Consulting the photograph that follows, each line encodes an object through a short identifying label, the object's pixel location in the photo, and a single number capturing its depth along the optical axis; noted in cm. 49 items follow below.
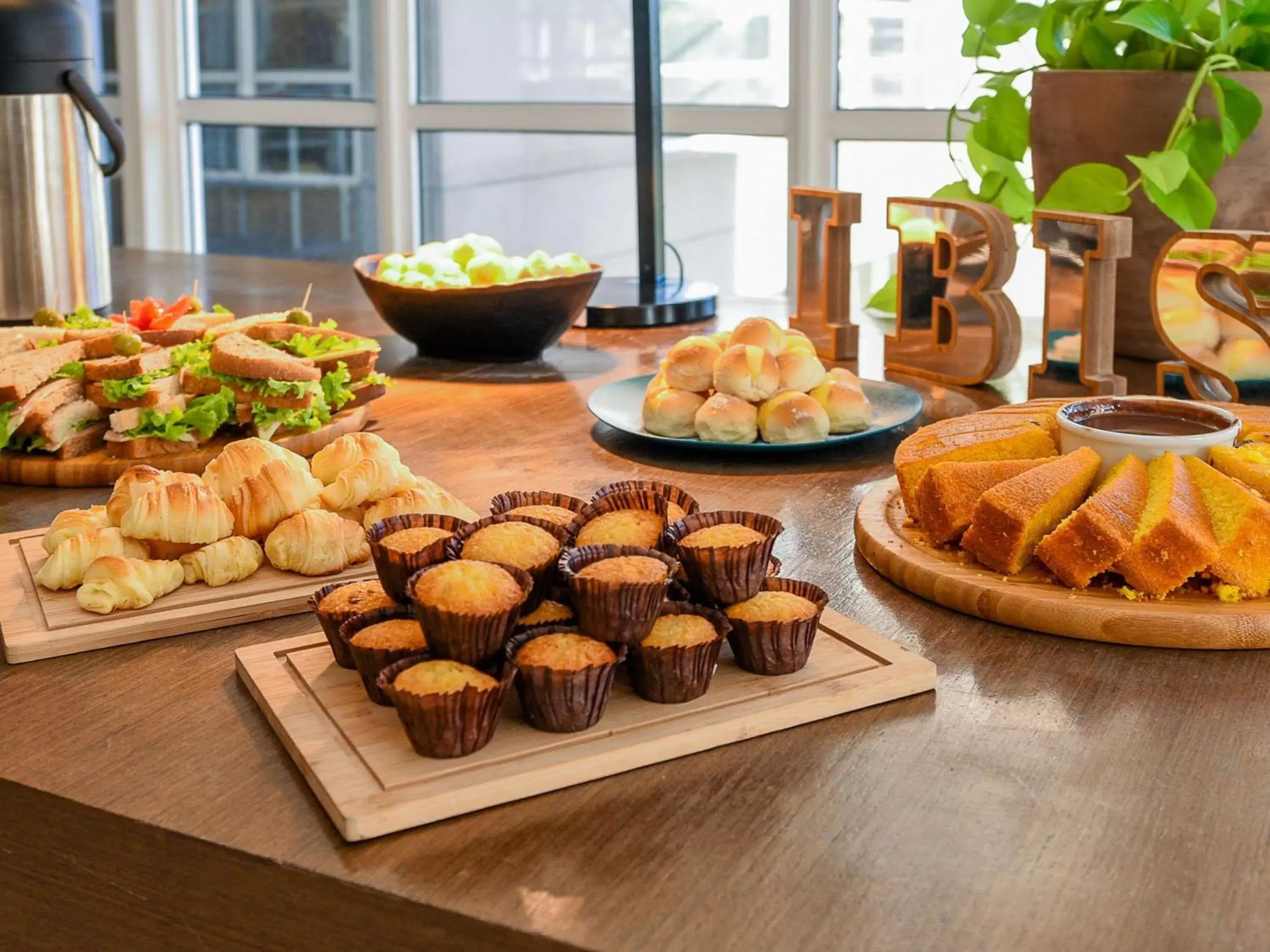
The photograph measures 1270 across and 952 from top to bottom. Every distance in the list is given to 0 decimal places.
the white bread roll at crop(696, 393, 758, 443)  142
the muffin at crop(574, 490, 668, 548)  90
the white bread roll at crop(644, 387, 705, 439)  145
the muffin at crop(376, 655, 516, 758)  74
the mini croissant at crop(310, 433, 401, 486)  110
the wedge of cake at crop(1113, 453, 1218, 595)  97
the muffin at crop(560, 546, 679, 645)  79
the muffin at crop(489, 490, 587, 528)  96
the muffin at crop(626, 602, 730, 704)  81
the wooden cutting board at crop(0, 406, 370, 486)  138
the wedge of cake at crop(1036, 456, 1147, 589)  99
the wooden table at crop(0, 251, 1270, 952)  66
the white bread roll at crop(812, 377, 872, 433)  145
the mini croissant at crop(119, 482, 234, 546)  100
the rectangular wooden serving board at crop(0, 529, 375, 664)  96
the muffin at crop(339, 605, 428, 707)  80
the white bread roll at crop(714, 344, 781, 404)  142
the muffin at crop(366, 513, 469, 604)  86
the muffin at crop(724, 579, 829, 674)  85
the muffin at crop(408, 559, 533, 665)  77
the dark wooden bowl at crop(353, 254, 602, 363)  183
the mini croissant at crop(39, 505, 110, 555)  103
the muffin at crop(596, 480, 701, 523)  95
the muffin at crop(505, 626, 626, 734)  77
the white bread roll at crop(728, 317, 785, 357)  146
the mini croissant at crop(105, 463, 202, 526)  100
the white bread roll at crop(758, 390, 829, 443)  142
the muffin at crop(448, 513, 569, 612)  85
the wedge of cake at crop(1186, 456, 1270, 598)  98
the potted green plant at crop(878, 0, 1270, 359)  159
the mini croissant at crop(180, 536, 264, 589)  102
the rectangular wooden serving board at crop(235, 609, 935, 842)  73
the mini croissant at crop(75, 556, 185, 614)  98
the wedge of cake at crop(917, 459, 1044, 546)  108
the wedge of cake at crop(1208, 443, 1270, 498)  102
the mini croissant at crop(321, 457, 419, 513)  108
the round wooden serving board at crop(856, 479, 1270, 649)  96
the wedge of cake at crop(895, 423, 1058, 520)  113
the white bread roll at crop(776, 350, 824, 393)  144
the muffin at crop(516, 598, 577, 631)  84
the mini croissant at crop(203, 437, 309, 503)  106
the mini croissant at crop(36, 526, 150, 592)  101
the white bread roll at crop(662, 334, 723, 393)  145
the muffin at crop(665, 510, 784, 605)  86
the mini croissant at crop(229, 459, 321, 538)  104
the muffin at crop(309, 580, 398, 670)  87
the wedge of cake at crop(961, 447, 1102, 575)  103
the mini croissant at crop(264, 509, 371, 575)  104
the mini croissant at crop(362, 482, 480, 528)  107
